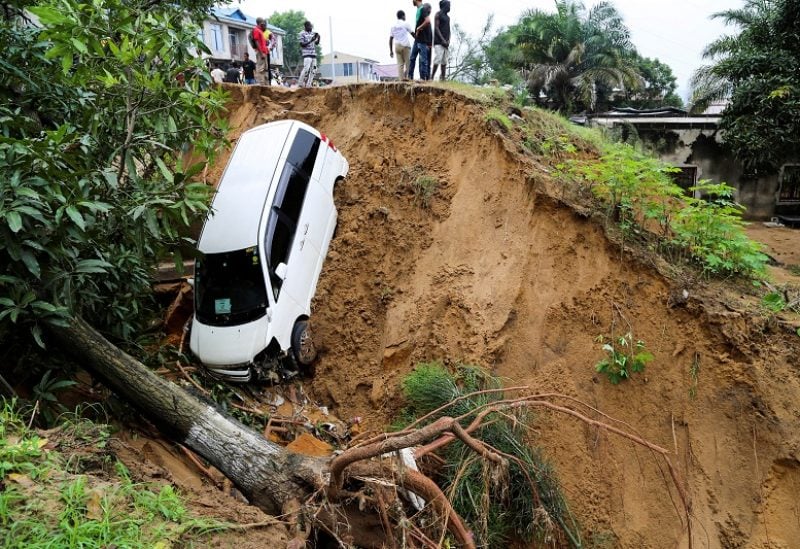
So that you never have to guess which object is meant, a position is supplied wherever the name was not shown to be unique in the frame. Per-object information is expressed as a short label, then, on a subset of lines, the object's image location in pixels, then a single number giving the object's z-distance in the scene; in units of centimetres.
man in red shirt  1155
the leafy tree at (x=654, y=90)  2515
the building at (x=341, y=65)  4088
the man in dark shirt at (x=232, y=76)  1240
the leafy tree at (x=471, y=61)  1211
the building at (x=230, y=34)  3062
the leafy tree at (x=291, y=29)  4572
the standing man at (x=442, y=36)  890
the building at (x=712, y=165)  1470
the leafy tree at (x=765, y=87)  1101
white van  620
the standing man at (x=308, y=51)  1141
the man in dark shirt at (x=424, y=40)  895
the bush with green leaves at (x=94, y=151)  389
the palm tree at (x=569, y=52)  1978
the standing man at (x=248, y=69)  1301
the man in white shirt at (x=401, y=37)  952
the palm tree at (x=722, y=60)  1241
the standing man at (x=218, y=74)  1130
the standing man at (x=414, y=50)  905
